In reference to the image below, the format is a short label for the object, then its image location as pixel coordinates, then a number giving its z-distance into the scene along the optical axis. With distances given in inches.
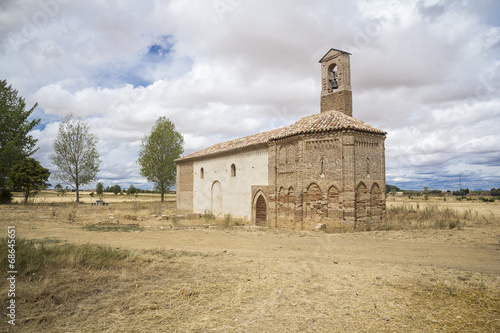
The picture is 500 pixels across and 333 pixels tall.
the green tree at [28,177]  1256.2
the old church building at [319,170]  631.8
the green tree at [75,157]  1589.6
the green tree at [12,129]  946.1
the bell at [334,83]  770.2
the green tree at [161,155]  1635.1
